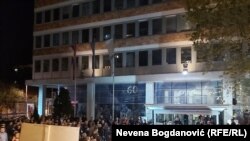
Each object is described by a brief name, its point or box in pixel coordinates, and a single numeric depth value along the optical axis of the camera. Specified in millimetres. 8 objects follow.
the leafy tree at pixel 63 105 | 38312
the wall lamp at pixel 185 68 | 36778
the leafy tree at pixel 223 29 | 17219
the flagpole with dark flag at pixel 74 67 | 43816
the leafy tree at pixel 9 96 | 58312
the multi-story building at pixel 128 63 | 37031
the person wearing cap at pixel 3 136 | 14266
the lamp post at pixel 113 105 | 38744
